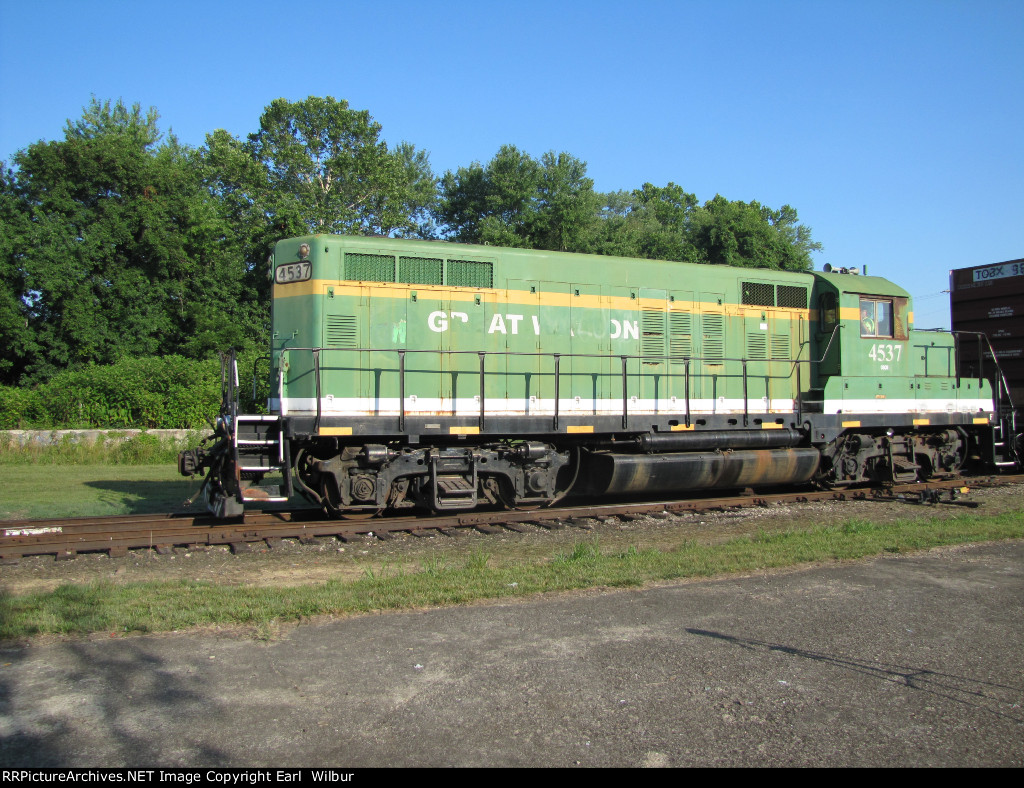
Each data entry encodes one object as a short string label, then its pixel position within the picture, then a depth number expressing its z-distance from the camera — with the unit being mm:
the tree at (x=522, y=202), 38156
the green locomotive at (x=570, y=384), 9719
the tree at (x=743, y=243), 39062
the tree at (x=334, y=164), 34062
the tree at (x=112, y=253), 30109
